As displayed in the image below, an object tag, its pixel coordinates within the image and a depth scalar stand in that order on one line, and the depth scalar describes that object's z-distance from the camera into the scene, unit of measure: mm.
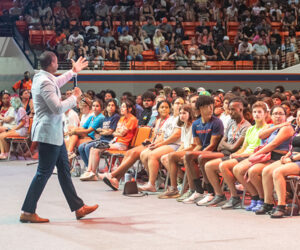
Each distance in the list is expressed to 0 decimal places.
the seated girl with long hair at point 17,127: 13789
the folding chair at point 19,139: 13594
